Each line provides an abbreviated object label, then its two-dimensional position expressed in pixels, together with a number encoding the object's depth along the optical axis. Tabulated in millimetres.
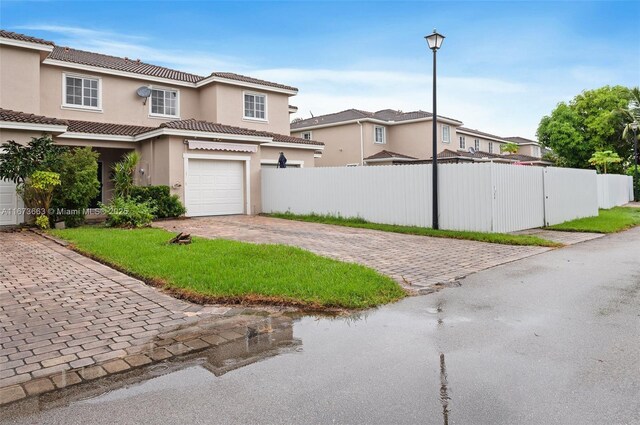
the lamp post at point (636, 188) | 34625
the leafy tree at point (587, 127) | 41250
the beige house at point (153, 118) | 17000
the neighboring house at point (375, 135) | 34219
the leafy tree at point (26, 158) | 13117
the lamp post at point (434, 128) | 13547
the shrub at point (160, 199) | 16766
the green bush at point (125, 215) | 14289
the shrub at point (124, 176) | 16422
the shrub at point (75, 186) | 14070
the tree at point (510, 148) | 47875
